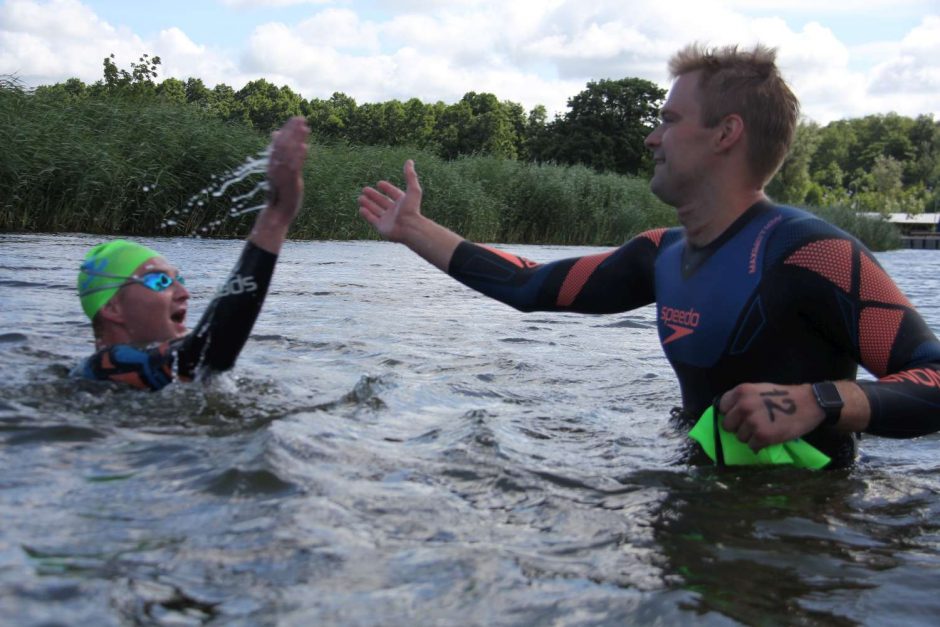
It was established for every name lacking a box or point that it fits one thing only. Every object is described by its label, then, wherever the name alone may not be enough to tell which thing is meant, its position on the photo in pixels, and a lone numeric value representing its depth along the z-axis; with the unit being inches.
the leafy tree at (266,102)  3420.3
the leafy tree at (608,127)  2797.7
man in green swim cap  148.7
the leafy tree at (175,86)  3464.6
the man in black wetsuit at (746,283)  121.1
